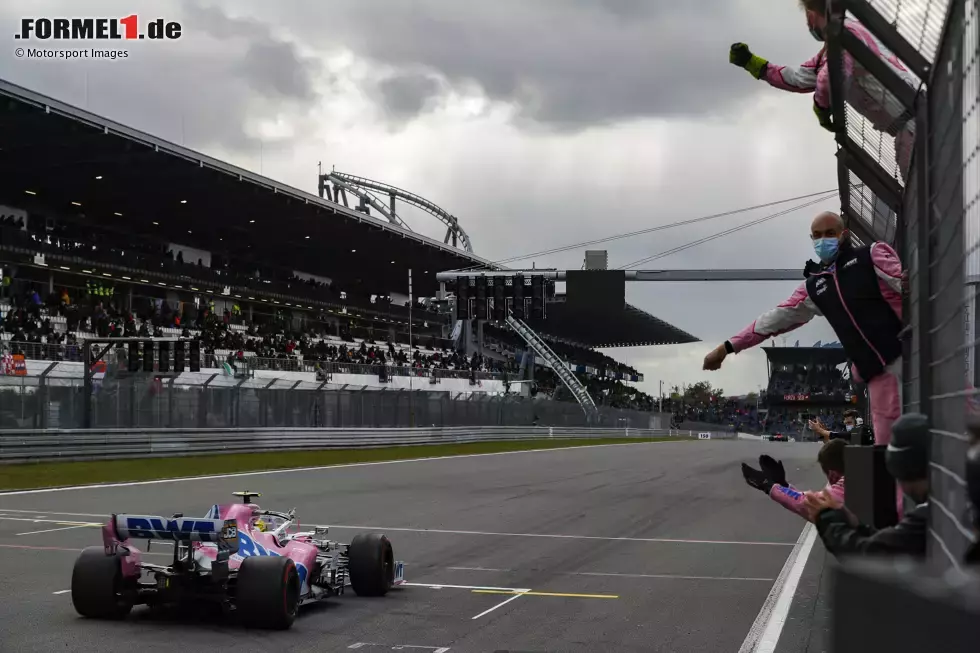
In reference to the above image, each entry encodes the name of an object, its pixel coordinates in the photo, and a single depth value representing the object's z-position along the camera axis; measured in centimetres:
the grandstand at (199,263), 4128
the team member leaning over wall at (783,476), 569
